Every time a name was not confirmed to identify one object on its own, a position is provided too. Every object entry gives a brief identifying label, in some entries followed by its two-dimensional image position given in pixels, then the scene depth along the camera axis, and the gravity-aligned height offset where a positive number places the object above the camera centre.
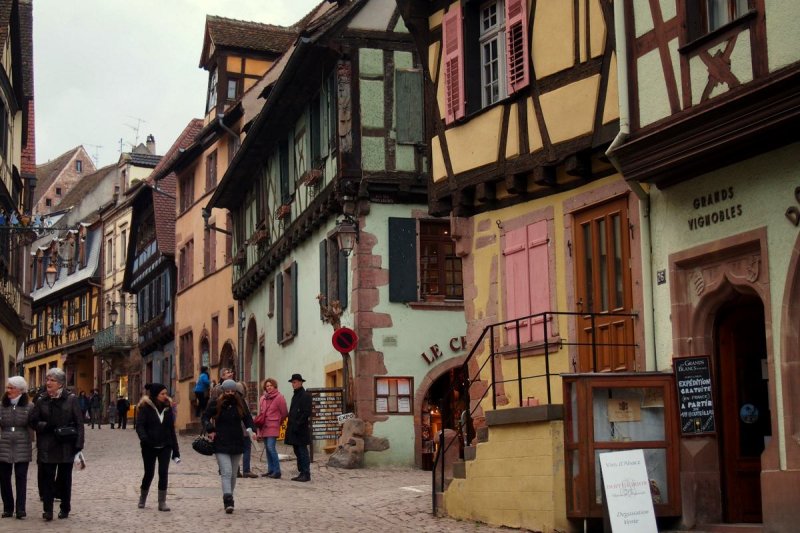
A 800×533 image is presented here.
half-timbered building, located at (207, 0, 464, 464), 25.41 +3.67
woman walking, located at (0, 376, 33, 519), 15.73 -0.10
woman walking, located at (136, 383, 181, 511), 16.94 -0.04
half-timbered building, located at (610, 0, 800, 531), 12.34 +1.90
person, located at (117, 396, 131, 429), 50.56 +0.77
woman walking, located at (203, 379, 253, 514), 16.80 +0.01
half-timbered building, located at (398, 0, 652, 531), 14.65 +2.37
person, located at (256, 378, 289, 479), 22.09 +0.08
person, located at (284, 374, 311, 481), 21.42 +0.03
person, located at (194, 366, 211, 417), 35.47 +1.08
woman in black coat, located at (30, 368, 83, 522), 15.76 -0.04
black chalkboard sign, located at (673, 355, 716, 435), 13.66 +0.26
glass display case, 13.80 -0.06
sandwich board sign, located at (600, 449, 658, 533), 12.42 -0.63
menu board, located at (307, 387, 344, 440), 25.23 +0.29
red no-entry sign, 23.61 +1.48
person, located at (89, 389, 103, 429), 57.10 +1.12
